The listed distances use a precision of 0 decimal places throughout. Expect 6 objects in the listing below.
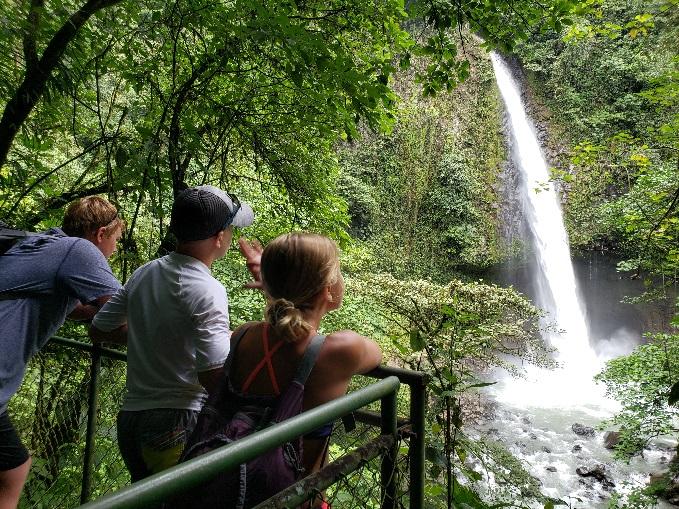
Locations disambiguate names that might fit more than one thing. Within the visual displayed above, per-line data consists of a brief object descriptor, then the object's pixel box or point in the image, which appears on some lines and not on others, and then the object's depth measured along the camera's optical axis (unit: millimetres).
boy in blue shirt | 1606
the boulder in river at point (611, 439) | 10953
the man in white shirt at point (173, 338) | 1568
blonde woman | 1216
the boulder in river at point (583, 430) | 11664
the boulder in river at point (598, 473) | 9555
